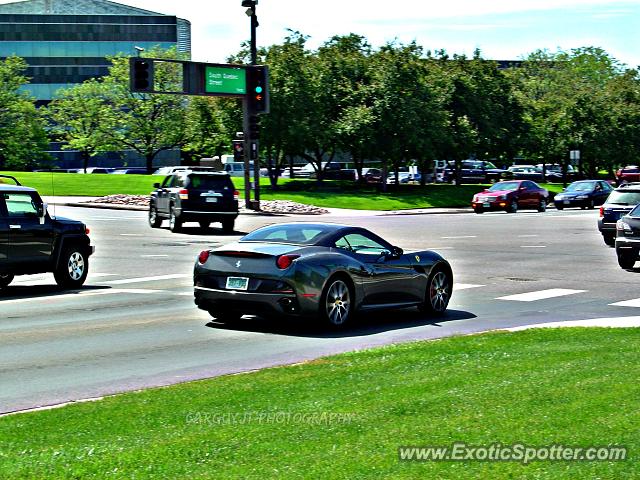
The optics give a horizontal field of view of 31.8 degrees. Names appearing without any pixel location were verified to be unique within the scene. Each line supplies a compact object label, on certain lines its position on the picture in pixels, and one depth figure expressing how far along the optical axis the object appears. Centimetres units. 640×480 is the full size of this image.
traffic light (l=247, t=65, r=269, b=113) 4988
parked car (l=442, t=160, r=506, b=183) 8794
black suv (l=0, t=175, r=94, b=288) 1864
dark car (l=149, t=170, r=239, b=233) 3628
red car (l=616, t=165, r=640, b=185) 8319
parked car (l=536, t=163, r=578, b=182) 9331
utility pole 4962
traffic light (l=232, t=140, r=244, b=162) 5162
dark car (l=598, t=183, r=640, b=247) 3047
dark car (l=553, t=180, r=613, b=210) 5862
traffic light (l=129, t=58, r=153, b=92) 4412
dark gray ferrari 1423
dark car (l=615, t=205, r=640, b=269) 2308
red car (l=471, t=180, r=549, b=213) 5497
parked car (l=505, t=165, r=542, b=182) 9019
